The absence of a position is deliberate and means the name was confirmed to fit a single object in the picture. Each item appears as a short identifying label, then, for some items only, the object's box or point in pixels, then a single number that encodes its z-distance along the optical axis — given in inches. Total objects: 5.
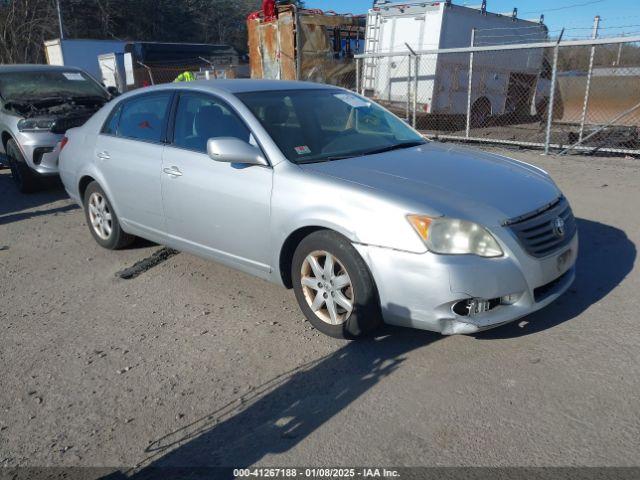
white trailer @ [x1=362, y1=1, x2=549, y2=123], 492.4
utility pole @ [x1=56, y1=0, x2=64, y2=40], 1095.0
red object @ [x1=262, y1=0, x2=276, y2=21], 544.5
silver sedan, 123.3
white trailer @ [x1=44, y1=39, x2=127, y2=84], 958.4
